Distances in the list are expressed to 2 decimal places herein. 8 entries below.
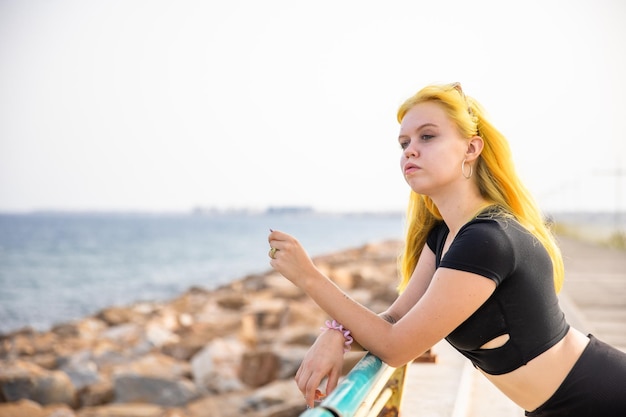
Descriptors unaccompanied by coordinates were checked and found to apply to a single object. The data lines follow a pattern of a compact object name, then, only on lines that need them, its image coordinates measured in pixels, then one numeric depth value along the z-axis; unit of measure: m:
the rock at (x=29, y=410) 6.11
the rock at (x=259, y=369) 6.83
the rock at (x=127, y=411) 5.82
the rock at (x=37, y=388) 7.06
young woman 1.56
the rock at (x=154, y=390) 6.47
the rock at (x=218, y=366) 6.71
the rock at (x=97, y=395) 7.00
